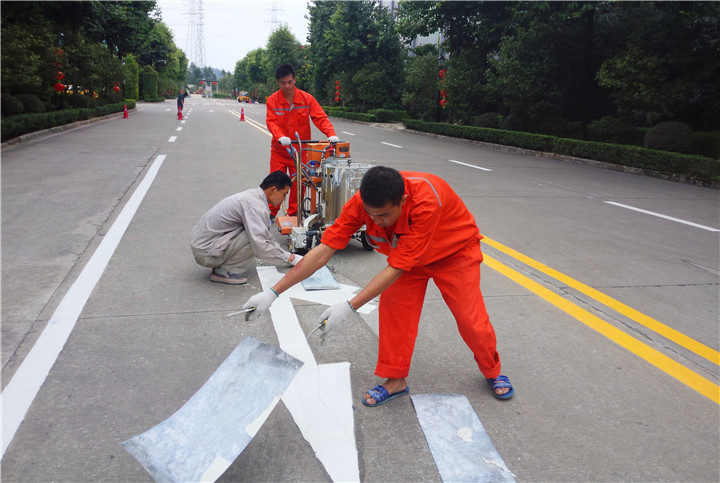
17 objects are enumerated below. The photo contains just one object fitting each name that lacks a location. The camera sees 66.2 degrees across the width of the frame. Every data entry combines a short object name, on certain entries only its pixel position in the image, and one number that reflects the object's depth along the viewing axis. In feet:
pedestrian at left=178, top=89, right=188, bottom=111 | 103.45
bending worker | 8.63
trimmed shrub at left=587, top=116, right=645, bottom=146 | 54.13
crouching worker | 15.11
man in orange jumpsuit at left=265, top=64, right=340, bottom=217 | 21.25
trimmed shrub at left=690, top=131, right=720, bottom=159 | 44.93
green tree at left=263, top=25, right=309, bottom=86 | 222.28
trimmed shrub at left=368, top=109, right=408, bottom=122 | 118.52
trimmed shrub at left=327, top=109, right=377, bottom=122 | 119.65
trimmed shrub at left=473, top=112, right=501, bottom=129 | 74.90
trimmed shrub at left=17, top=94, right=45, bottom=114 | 60.34
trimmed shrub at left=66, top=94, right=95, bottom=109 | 81.06
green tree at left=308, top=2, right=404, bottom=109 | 123.85
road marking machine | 17.44
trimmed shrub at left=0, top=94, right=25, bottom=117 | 54.70
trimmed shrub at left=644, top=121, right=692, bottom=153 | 47.34
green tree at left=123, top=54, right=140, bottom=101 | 152.78
